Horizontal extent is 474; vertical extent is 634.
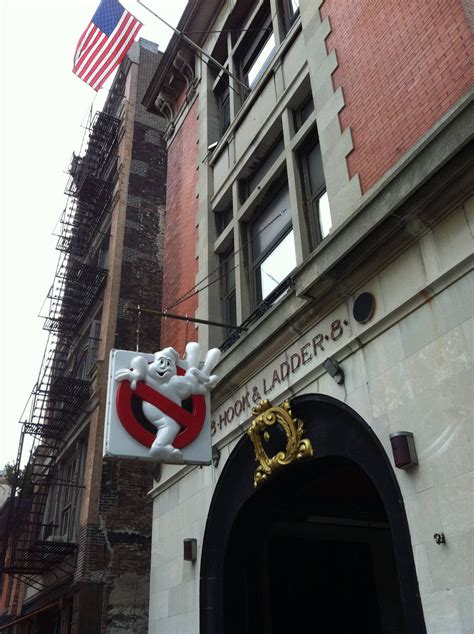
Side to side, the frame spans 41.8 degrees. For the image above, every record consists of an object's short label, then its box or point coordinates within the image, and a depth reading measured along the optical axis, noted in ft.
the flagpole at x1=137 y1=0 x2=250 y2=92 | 42.09
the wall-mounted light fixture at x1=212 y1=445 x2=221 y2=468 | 32.29
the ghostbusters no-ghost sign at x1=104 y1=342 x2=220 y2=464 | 26.66
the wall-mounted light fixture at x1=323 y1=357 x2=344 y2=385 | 23.57
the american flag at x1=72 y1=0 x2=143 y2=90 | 53.93
